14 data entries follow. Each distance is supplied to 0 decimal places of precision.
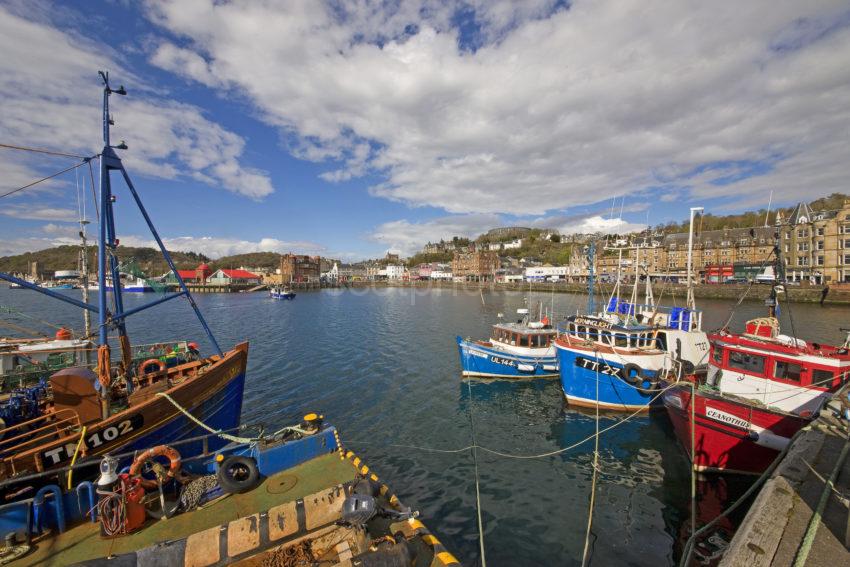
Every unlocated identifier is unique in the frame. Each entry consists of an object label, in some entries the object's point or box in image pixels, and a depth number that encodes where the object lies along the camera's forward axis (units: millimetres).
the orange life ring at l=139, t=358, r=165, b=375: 14309
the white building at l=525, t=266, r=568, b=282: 137250
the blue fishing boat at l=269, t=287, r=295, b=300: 102712
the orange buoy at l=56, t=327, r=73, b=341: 18828
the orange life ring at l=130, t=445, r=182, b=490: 6950
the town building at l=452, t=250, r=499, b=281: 155625
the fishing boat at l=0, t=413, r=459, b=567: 5359
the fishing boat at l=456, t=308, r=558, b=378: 22672
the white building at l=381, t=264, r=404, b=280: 190375
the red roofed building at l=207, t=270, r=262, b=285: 153625
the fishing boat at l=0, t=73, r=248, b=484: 8078
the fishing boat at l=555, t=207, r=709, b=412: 17250
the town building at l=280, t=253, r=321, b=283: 156750
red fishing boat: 11055
